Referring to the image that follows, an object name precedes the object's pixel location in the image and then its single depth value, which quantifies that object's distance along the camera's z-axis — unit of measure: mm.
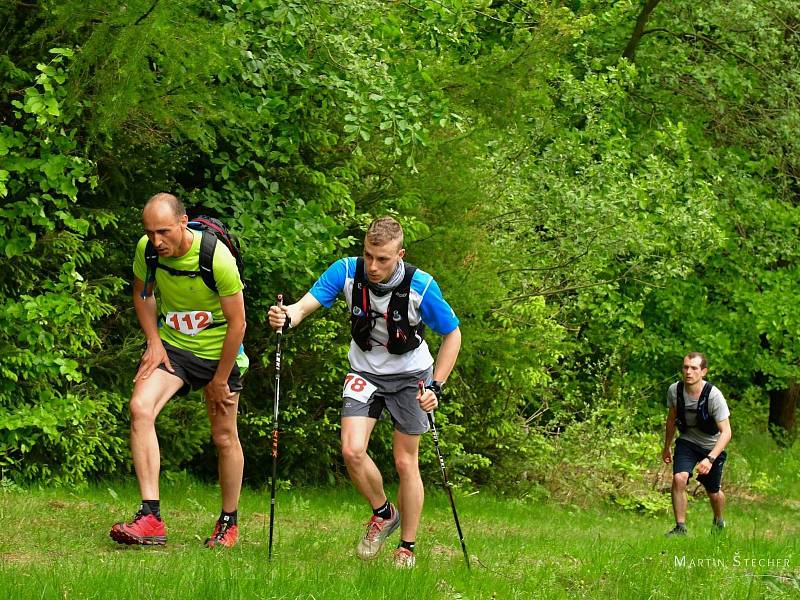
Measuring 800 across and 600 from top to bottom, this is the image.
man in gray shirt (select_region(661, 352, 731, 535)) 12203
